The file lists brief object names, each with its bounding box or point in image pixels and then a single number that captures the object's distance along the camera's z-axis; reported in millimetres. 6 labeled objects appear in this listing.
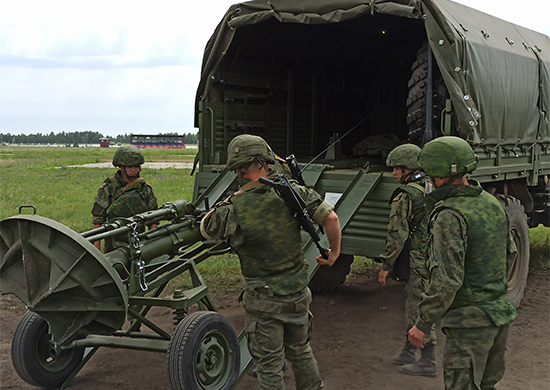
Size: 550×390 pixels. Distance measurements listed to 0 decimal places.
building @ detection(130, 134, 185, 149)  77938
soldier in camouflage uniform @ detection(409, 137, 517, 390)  2754
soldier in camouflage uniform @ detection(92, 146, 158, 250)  4965
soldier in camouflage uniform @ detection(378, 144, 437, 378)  4207
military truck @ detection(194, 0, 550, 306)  4891
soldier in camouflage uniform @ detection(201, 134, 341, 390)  3264
